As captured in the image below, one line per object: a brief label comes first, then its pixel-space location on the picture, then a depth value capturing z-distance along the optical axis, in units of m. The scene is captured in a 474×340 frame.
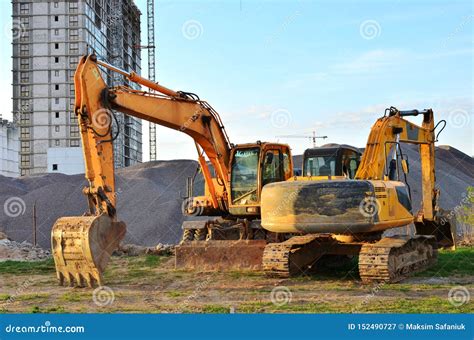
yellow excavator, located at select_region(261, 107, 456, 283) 10.36
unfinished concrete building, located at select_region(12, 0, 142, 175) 57.56
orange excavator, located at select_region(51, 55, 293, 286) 10.58
